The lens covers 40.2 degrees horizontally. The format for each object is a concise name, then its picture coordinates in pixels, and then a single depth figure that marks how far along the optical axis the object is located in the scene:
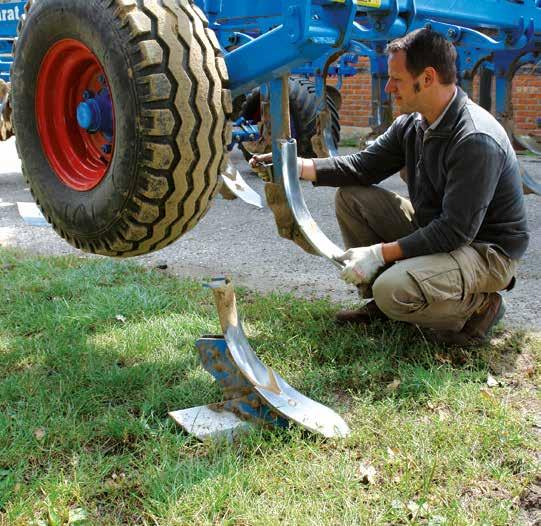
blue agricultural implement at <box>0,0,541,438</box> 2.05
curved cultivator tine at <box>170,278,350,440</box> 2.36
